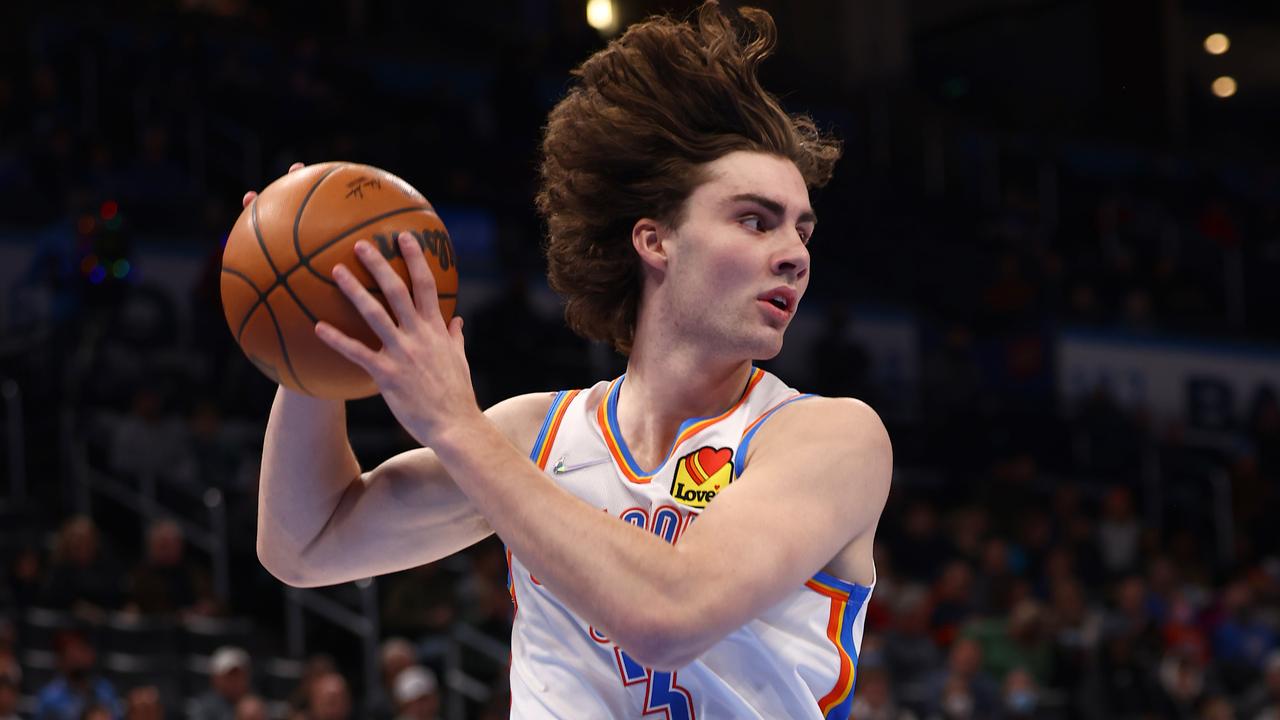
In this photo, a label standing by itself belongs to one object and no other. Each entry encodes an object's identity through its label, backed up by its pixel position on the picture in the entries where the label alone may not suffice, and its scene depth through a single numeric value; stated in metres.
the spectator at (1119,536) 15.87
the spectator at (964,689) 12.01
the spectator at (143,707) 9.57
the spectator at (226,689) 10.25
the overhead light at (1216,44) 25.31
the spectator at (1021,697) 12.06
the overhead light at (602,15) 21.19
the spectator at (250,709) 9.80
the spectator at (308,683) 10.36
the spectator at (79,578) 11.18
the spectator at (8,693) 9.54
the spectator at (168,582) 11.23
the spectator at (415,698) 10.10
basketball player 2.77
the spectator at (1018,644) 13.06
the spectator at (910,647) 12.69
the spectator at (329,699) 9.97
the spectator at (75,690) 9.84
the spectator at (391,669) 10.55
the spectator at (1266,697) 13.08
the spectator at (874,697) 11.38
